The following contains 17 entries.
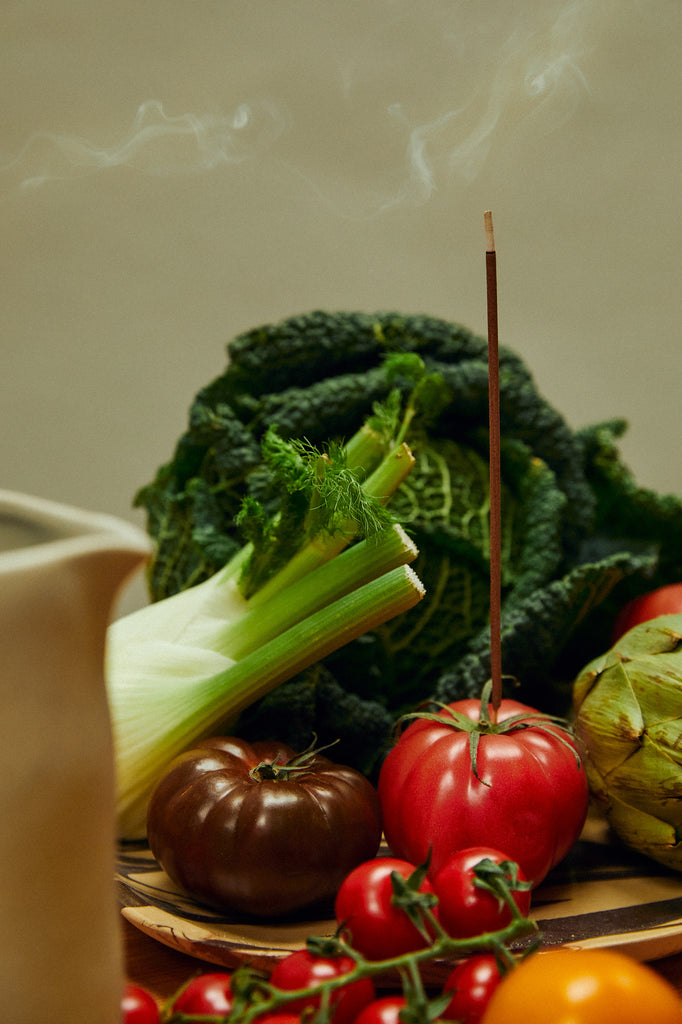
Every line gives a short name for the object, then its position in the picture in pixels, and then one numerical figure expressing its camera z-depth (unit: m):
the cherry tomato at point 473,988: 0.74
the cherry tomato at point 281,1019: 0.73
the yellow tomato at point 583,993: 0.71
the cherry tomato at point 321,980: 0.74
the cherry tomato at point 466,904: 0.77
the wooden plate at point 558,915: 0.81
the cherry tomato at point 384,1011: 0.73
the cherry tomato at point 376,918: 0.76
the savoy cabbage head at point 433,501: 0.98
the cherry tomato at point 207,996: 0.74
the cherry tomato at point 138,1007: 0.73
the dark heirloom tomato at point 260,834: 0.82
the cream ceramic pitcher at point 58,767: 0.65
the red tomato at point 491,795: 0.83
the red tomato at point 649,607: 1.01
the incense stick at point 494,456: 0.82
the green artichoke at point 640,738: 0.86
